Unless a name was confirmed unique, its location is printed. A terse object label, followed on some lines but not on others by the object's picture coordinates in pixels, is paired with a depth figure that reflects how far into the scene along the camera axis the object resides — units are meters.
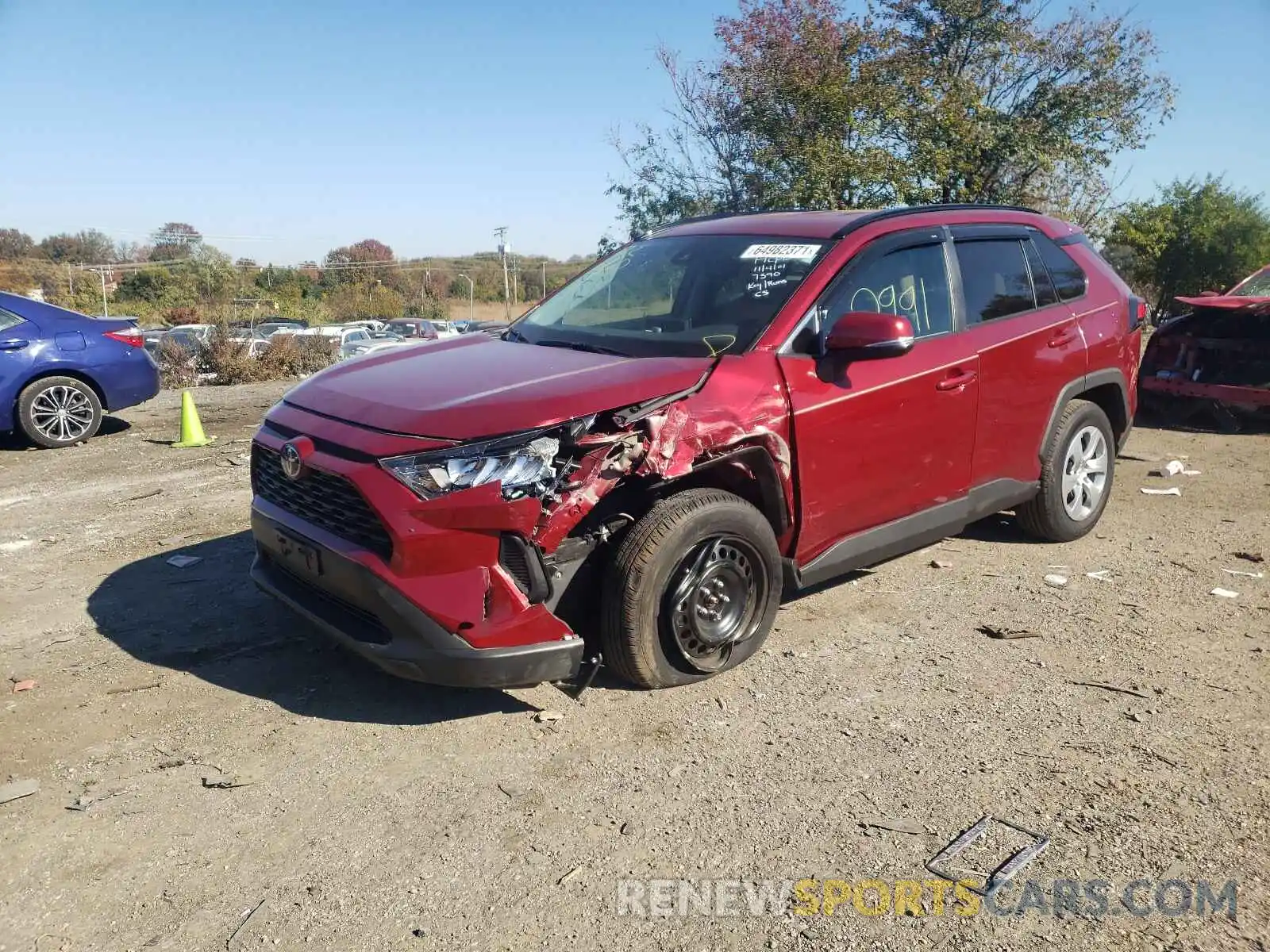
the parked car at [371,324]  29.34
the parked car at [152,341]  18.07
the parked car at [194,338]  16.25
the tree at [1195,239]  19.53
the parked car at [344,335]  19.06
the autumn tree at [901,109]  14.06
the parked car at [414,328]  29.58
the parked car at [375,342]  19.45
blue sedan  8.60
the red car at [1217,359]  8.61
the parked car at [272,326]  20.66
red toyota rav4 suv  3.31
